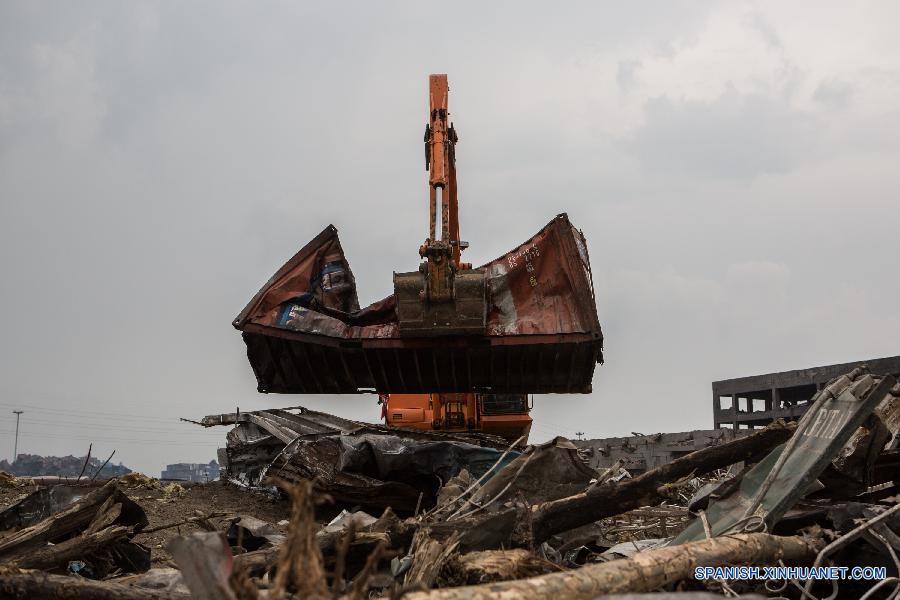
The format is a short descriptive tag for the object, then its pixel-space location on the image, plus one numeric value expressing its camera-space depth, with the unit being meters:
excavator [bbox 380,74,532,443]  7.51
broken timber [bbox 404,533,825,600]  2.40
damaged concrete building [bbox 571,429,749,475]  19.00
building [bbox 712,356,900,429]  24.52
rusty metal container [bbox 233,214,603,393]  7.83
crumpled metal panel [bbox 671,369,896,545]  4.03
